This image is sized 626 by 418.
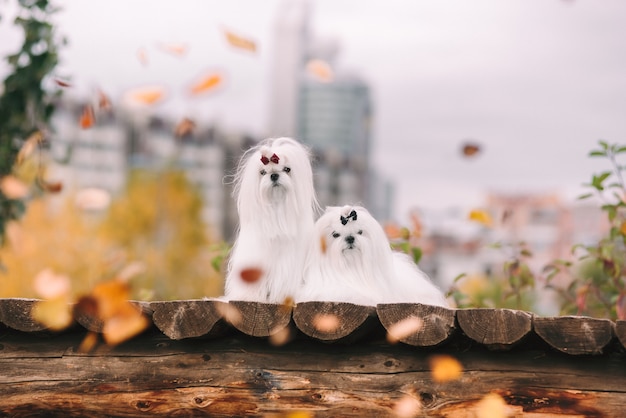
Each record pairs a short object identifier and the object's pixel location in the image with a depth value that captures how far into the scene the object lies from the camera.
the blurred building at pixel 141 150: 56.03
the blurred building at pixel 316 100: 98.69
